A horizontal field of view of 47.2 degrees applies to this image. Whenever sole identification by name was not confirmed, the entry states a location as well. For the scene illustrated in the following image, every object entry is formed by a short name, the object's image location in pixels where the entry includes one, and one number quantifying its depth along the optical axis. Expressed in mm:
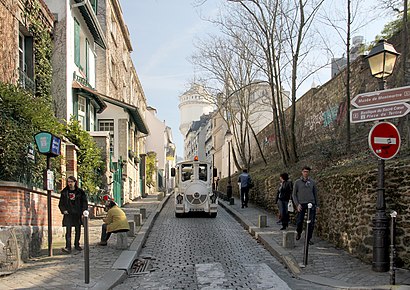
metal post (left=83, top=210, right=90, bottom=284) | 7312
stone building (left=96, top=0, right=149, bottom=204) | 25281
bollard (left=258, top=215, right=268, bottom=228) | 13703
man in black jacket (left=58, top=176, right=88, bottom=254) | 9946
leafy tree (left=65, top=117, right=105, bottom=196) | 16156
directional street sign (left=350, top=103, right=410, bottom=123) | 7512
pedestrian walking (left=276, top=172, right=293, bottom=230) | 13008
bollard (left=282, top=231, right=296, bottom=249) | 10219
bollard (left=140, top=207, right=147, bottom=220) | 16298
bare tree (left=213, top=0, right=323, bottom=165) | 16500
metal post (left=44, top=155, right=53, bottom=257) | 9352
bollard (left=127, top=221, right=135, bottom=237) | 12250
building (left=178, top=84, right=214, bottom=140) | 119062
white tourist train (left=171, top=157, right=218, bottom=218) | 17594
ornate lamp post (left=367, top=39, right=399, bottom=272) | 7715
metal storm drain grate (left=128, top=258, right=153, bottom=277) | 8765
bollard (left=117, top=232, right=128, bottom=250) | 10398
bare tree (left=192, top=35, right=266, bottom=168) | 26806
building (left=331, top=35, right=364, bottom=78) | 22922
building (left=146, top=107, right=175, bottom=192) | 62000
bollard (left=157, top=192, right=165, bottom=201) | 27038
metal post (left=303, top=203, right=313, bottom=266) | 8430
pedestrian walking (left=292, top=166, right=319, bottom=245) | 10227
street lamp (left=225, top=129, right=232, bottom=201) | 24555
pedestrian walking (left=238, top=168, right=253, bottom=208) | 19938
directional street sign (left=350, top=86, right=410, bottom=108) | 7509
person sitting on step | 10477
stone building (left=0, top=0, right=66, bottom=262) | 8758
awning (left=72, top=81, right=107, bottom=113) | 18062
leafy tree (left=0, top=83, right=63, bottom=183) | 9133
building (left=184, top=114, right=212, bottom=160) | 91350
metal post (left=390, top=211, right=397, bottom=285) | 6738
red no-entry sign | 7574
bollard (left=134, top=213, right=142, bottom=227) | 14284
